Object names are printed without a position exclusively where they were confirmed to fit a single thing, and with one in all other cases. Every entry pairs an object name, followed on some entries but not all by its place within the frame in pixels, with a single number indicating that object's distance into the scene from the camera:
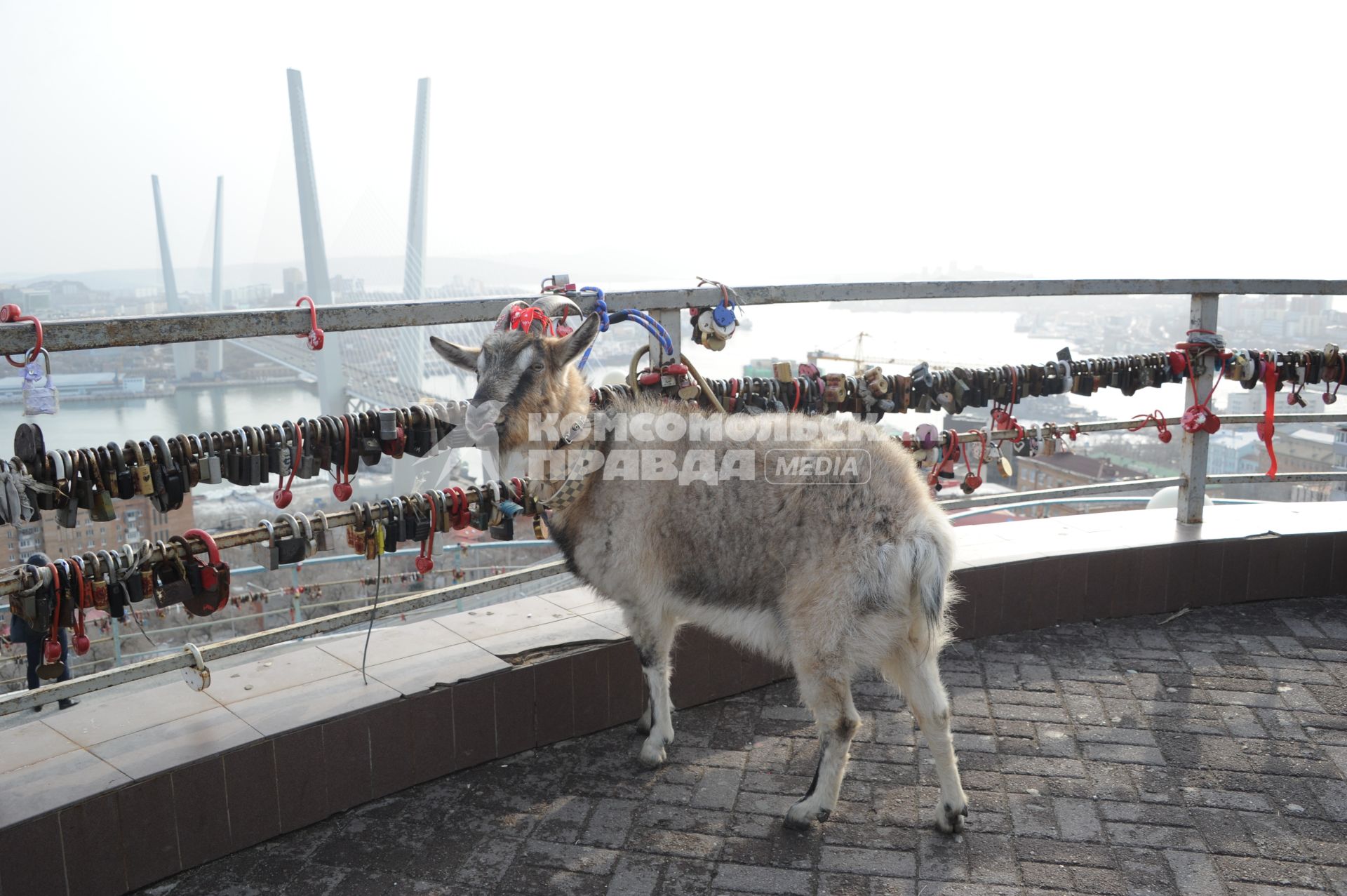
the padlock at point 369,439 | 3.54
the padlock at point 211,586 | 3.15
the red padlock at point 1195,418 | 5.35
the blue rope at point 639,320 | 3.76
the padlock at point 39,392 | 2.68
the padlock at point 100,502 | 2.98
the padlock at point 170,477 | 3.11
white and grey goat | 3.24
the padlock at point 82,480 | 2.95
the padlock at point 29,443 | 2.81
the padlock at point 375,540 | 3.56
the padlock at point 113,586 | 2.99
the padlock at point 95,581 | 2.96
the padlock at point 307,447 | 3.38
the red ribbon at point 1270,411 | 5.49
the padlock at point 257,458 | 3.27
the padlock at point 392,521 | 3.56
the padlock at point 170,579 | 3.11
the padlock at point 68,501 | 2.91
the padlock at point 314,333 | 3.33
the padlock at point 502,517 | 3.73
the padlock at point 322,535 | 3.43
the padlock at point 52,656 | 3.02
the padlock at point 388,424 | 3.53
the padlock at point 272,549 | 3.32
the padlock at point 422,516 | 3.59
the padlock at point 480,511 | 3.76
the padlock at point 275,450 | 3.32
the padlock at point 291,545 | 3.33
